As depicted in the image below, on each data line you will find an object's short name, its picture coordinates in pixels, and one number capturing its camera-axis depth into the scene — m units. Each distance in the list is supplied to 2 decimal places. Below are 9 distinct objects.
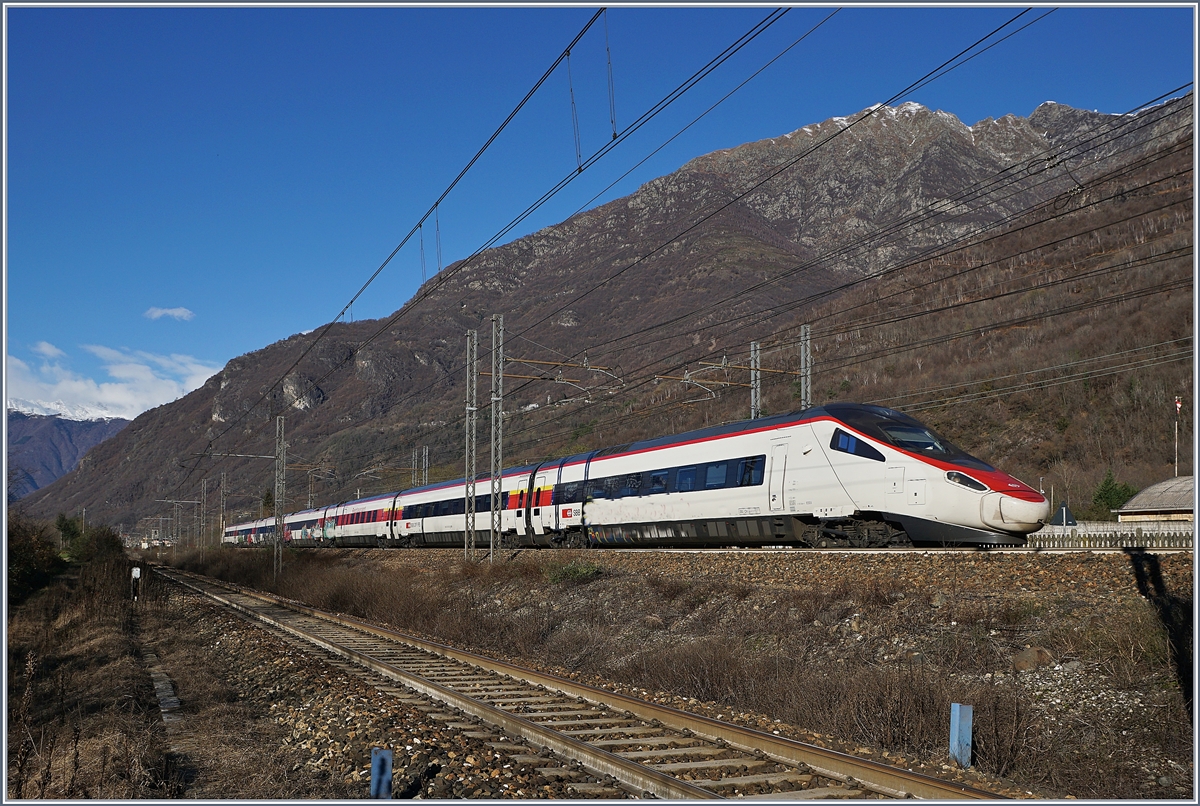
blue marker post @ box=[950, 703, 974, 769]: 8.79
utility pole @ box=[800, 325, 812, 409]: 29.44
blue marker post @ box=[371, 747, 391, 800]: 7.26
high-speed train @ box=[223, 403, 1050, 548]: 18.31
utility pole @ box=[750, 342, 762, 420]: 31.14
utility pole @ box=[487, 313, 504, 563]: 29.73
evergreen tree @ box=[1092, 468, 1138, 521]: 47.47
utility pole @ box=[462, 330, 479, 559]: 31.06
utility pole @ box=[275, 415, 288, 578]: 42.31
